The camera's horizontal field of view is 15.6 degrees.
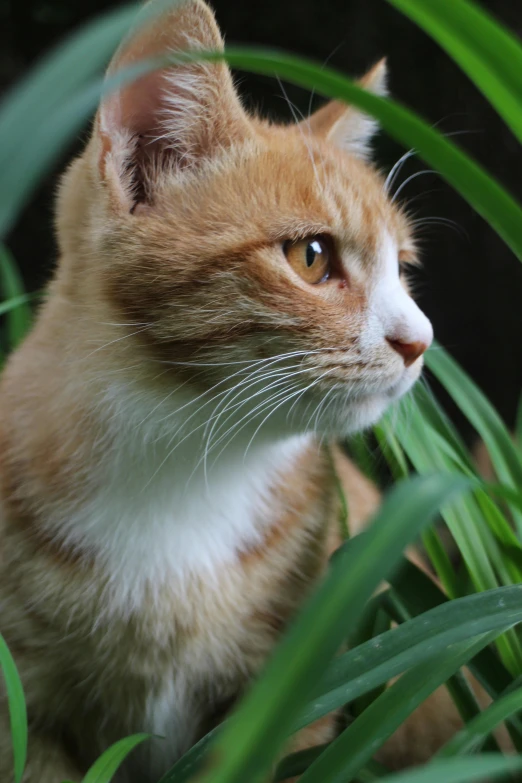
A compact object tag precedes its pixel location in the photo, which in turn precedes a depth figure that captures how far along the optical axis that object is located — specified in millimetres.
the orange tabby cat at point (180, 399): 501
